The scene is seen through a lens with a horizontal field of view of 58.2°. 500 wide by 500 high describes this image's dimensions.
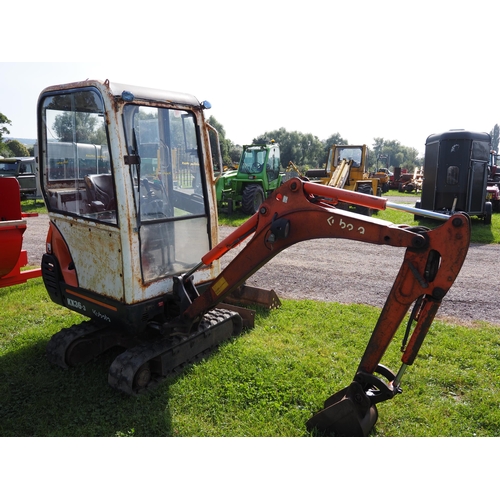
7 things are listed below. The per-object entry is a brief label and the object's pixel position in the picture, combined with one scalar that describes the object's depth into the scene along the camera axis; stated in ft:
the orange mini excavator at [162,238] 11.22
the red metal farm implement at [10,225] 19.35
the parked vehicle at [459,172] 43.01
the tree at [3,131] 119.27
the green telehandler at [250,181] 51.19
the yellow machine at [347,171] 54.49
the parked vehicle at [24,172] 63.87
